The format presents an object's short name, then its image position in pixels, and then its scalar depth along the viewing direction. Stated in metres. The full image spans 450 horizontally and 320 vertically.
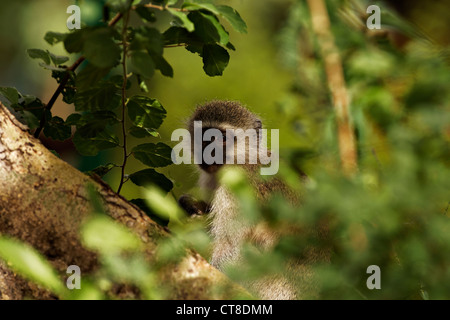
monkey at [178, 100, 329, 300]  2.15
